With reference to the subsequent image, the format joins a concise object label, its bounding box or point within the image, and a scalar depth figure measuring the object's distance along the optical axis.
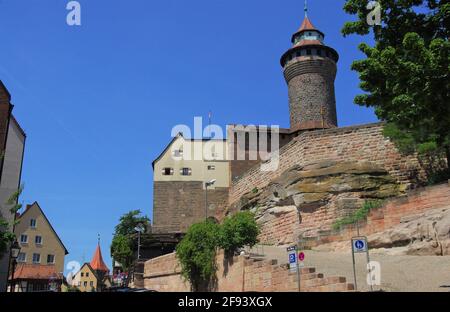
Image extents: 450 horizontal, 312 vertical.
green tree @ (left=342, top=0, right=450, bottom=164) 10.77
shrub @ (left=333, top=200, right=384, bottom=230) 24.18
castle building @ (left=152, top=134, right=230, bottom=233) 47.91
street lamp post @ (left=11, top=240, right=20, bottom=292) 19.67
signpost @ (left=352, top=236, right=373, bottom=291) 11.65
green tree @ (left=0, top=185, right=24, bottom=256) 16.14
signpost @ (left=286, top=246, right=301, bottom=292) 13.48
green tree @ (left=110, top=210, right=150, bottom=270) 39.44
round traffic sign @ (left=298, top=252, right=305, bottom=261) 13.81
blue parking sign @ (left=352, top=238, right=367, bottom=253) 11.65
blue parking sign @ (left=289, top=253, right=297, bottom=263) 13.53
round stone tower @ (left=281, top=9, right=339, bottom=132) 44.47
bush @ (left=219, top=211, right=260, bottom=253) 20.62
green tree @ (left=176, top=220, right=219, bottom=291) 21.81
